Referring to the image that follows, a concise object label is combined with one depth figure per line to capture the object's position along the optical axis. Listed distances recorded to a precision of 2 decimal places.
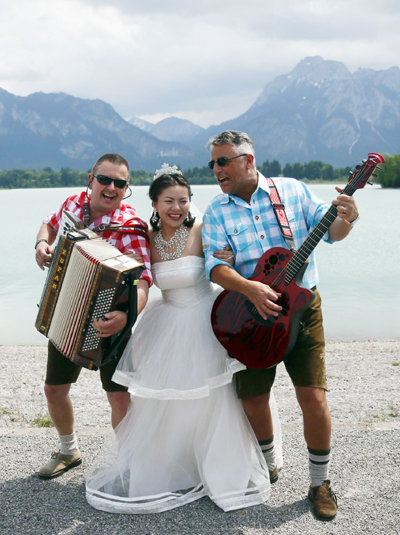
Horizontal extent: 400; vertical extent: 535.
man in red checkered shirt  3.82
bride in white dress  3.62
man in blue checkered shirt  3.52
